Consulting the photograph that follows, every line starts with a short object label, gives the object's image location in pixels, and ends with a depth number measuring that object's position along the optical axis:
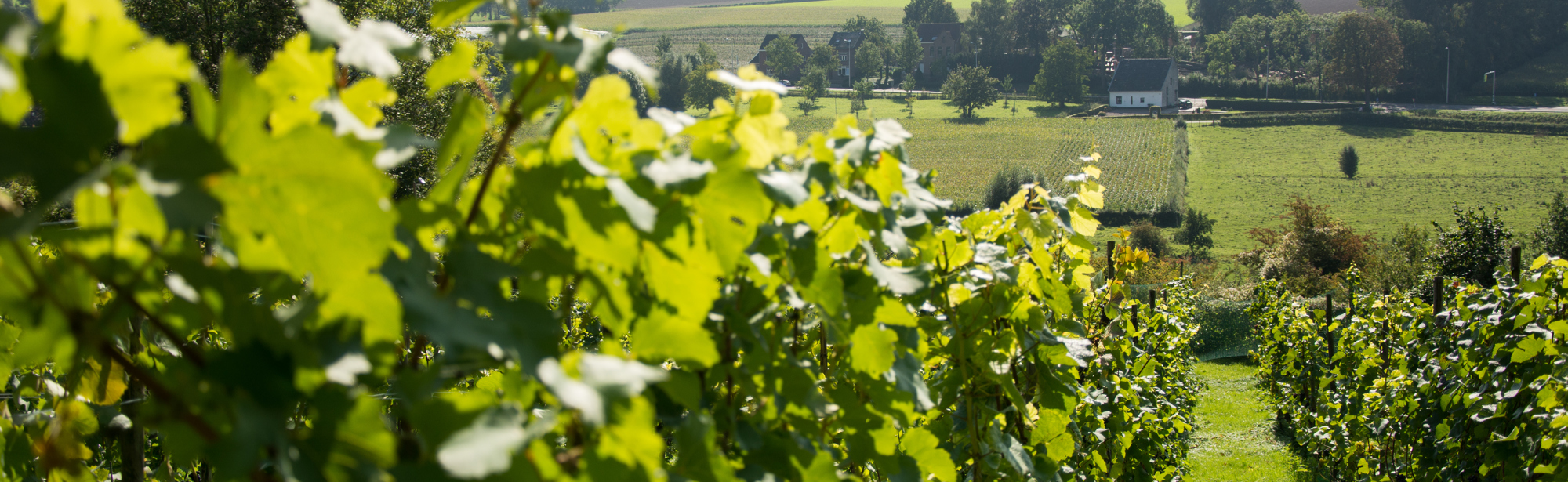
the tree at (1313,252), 31.38
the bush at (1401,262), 29.11
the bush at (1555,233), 31.61
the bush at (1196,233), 41.97
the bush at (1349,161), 50.84
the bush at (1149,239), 40.69
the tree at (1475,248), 23.41
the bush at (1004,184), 43.19
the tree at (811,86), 61.88
